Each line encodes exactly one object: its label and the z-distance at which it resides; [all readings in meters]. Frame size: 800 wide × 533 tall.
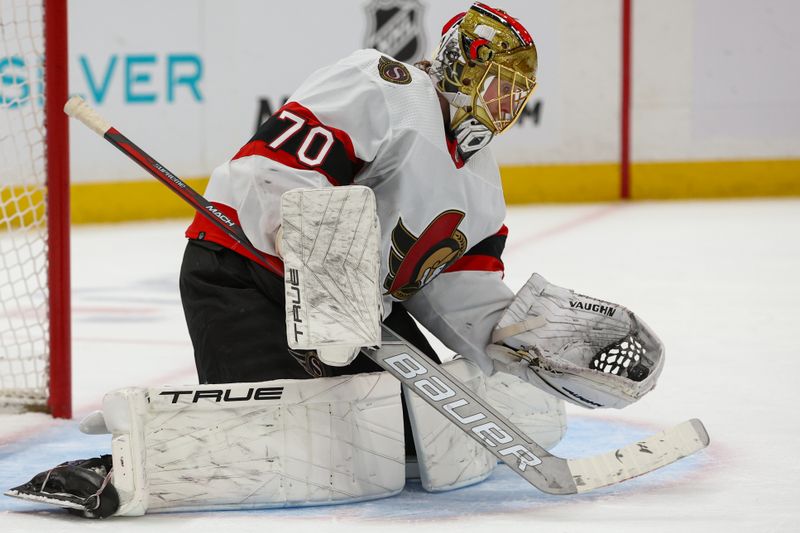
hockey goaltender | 10.36
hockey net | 11.47
